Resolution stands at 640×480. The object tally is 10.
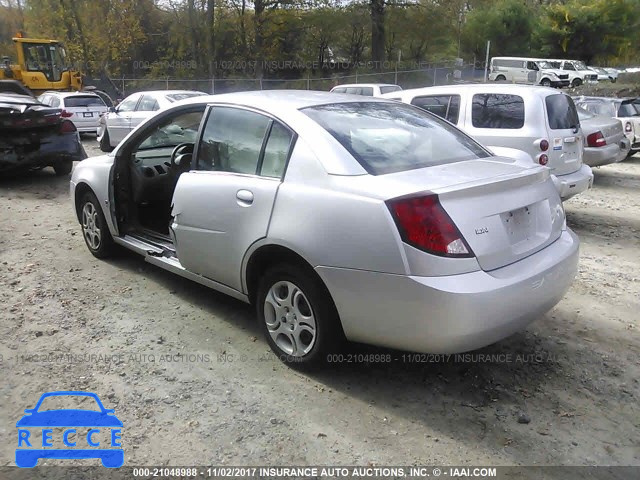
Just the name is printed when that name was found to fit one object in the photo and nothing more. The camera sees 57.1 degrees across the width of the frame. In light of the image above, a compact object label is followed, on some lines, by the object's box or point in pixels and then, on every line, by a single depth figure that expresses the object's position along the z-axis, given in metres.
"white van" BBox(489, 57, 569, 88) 38.09
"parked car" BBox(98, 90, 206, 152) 13.50
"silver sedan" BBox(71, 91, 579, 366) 2.97
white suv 7.10
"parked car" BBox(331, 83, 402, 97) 18.73
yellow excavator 23.41
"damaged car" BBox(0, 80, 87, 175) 9.27
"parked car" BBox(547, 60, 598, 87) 37.65
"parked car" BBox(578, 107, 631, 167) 10.04
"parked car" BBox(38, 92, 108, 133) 17.25
